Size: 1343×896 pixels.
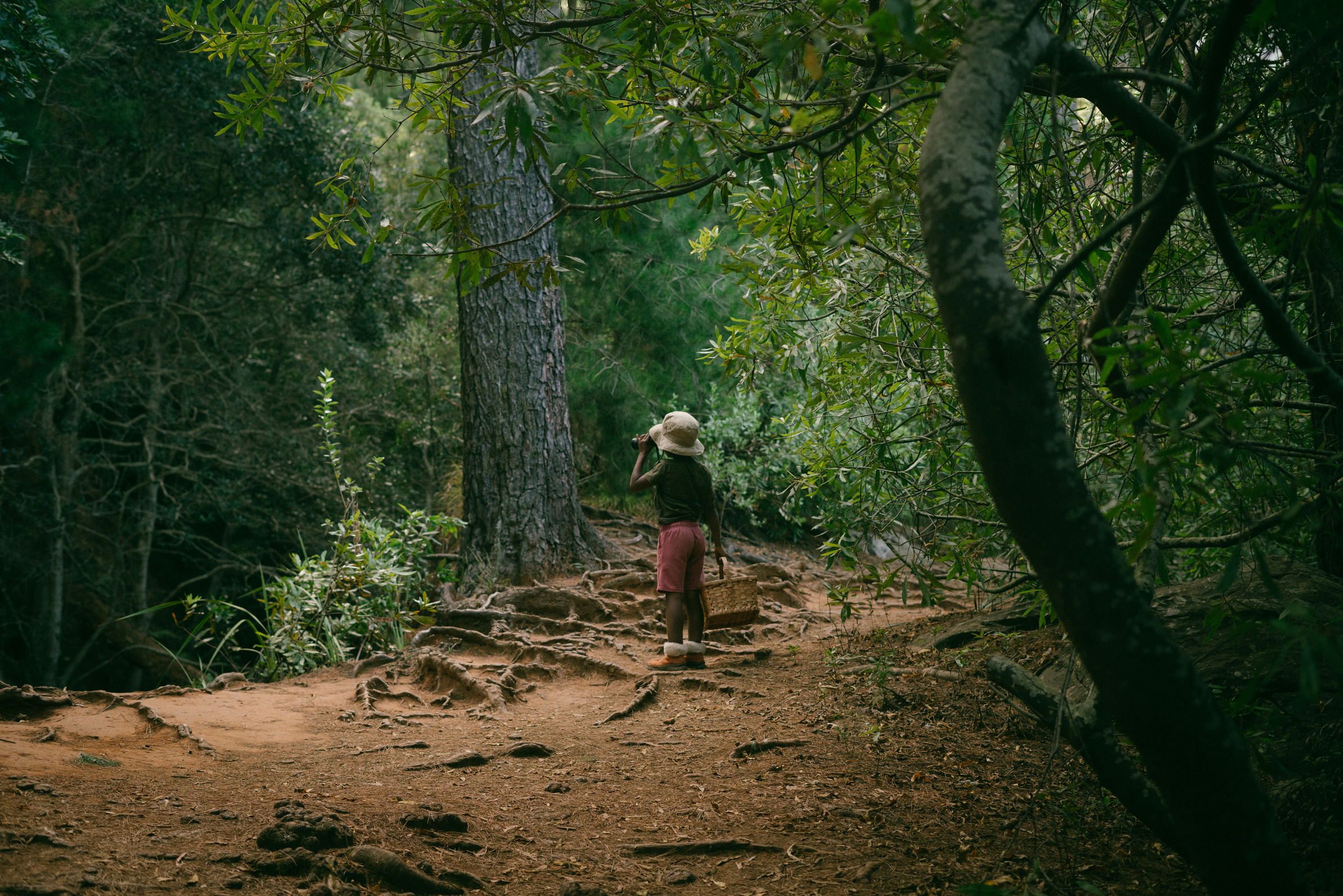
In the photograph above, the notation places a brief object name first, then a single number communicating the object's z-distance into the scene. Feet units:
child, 21.21
